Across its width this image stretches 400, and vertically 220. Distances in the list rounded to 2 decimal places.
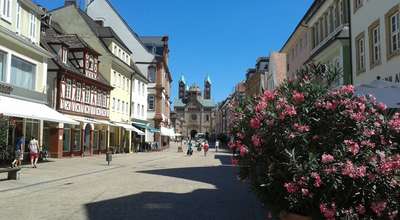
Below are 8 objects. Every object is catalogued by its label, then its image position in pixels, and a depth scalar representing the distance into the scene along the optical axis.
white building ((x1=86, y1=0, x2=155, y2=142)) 66.13
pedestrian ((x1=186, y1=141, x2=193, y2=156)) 56.78
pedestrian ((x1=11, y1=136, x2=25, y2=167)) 25.19
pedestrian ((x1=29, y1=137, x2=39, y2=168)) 27.00
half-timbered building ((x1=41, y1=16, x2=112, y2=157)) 37.66
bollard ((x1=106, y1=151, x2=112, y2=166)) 32.44
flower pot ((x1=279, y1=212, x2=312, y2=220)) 6.69
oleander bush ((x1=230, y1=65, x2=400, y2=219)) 6.23
